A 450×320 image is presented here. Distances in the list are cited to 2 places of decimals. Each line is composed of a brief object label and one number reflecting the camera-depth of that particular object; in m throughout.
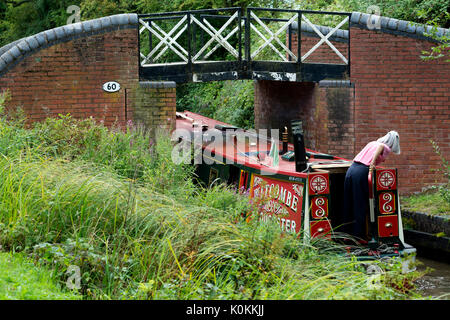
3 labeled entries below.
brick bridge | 21.45
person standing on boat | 14.83
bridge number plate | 21.92
